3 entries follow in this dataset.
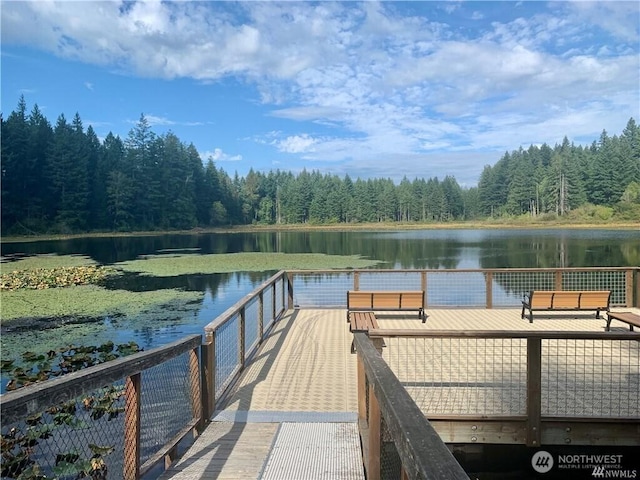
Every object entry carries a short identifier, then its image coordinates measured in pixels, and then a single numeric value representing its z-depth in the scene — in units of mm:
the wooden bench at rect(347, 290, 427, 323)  9922
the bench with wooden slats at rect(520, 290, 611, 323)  9594
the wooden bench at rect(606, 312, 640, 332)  7586
